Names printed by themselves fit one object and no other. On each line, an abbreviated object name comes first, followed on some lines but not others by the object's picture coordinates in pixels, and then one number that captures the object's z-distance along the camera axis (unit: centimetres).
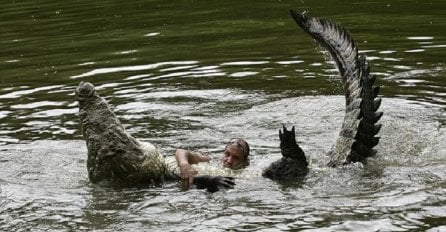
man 1416
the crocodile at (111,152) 1405
